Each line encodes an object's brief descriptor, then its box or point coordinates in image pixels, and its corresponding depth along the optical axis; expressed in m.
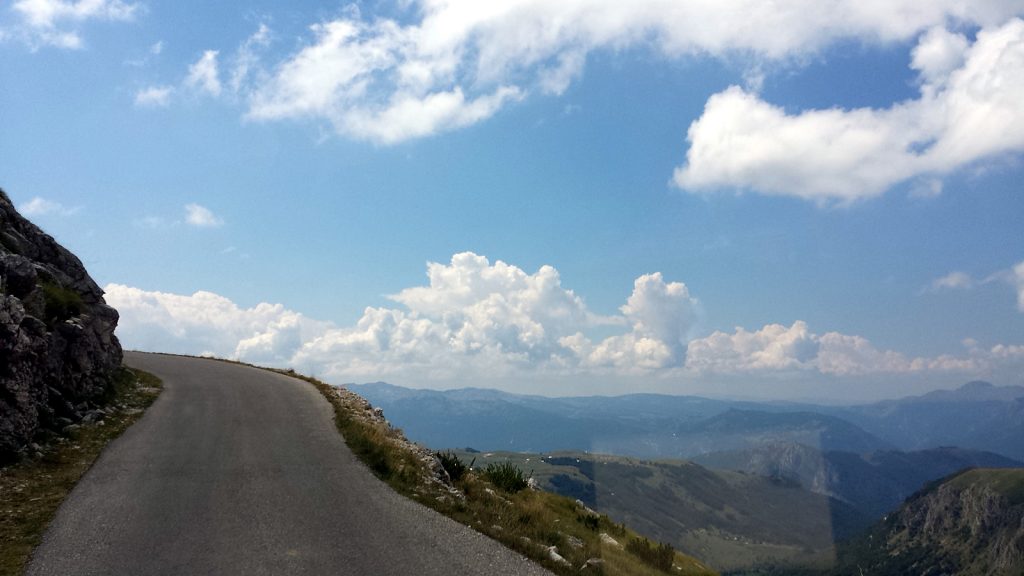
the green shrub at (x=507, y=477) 21.23
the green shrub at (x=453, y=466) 19.81
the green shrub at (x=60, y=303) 22.88
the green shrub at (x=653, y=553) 17.74
